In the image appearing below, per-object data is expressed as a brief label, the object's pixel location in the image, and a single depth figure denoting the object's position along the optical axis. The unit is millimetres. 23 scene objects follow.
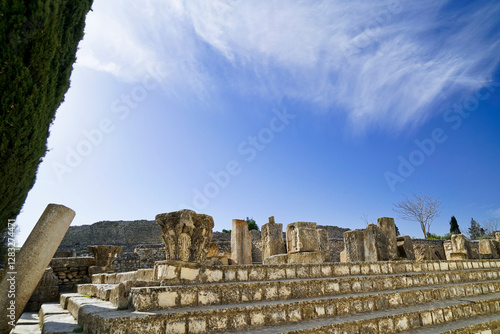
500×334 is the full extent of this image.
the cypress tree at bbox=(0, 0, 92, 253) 6219
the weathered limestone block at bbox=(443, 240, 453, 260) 18516
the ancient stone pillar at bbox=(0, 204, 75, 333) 4062
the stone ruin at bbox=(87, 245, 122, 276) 9500
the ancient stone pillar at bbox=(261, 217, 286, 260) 10680
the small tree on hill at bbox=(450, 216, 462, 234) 35309
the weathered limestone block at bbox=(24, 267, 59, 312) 7557
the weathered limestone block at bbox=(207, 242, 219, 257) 13127
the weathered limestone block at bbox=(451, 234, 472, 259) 11125
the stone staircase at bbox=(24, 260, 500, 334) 3382
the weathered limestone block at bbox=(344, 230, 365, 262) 8391
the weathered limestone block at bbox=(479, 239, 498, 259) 13055
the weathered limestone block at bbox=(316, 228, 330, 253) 9680
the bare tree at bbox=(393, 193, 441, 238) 29250
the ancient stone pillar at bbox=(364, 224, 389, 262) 8125
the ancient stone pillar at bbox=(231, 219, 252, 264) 12789
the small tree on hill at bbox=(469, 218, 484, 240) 39500
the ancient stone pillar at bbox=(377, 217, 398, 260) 8556
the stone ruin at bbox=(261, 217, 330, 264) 8328
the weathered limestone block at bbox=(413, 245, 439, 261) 9883
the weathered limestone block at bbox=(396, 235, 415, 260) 9398
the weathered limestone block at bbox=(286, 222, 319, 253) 8609
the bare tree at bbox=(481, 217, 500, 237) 34231
